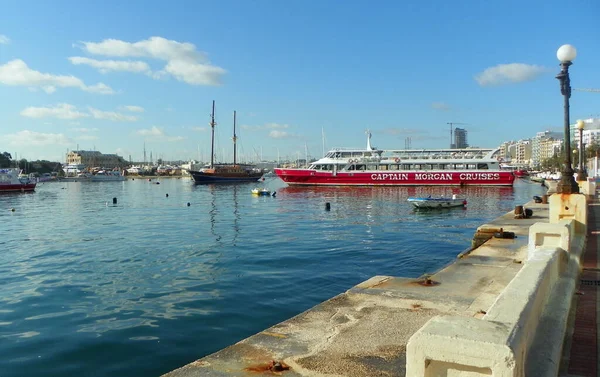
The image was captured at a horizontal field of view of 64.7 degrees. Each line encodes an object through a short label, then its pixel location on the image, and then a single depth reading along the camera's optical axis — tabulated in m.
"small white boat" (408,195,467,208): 36.88
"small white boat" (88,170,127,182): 135.90
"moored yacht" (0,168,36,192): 74.12
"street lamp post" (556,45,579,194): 10.85
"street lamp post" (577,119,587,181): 19.43
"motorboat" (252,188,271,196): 57.72
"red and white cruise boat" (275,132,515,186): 76.75
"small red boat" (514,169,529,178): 144.06
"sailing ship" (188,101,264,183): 102.44
